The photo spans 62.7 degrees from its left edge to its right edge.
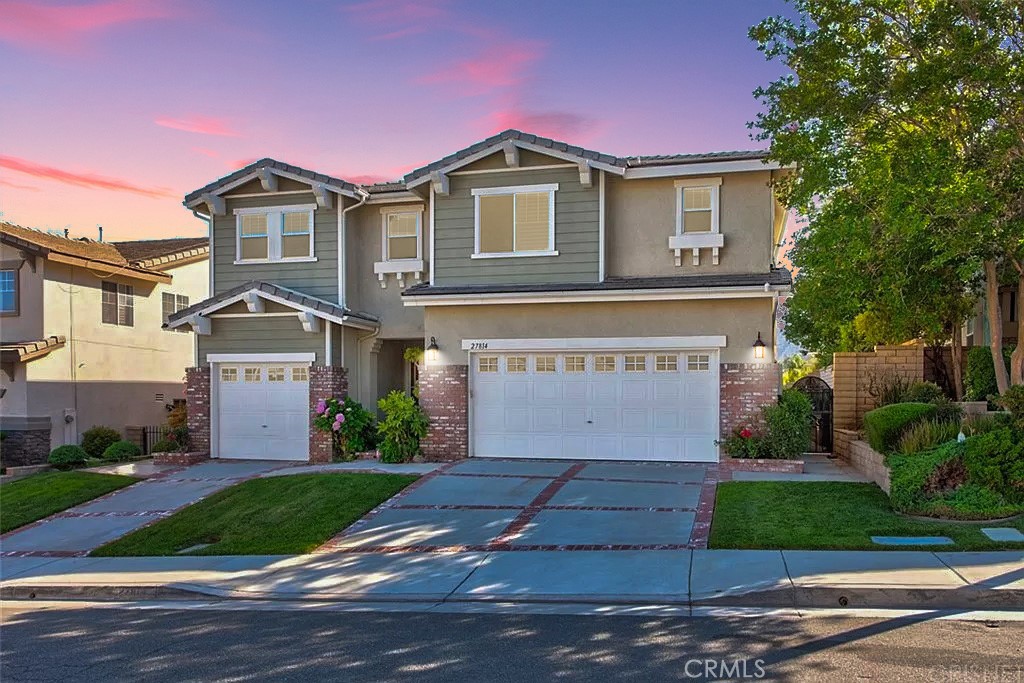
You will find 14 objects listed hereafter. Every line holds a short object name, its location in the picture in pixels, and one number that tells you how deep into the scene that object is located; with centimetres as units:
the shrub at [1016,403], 1159
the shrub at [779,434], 1588
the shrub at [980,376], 1919
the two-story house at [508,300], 1697
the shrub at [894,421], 1370
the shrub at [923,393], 1619
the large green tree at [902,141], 1346
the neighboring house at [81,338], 2323
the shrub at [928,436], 1269
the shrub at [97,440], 2348
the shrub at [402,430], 1772
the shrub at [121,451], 2122
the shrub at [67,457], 2023
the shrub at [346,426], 1855
